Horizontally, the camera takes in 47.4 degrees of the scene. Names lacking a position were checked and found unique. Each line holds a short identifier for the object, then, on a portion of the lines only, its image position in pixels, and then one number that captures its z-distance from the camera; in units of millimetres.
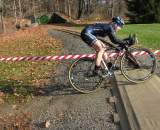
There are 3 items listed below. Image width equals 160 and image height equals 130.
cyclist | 3843
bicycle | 3975
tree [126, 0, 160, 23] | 16726
